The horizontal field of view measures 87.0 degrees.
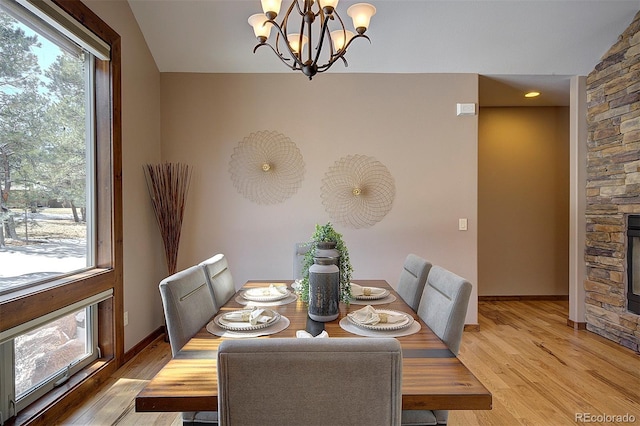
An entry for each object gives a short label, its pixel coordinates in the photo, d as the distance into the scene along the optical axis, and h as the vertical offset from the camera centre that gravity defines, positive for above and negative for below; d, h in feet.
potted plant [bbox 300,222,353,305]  5.49 -0.86
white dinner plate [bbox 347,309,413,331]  4.41 -1.54
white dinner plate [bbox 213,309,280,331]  4.43 -1.54
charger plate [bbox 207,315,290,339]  4.32 -1.60
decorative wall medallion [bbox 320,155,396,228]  10.87 +0.59
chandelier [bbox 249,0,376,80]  5.50 +3.25
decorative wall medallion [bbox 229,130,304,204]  10.85 +1.42
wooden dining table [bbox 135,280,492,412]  2.92 -1.61
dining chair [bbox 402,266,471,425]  4.15 -1.46
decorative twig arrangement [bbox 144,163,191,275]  10.05 +0.19
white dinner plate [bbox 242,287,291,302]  5.94 -1.55
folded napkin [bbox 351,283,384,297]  6.16 -1.53
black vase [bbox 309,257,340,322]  4.78 -1.13
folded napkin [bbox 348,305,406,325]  4.58 -1.50
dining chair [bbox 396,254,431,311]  6.11 -1.34
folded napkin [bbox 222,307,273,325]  4.59 -1.49
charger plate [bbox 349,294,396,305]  5.85 -1.62
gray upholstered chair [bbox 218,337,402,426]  2.46 -1.27
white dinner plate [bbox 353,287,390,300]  5.98 -1.55
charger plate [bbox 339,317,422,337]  4.31 -1.60
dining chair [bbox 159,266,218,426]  4.19 -1.43
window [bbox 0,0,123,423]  5.72 +0.13
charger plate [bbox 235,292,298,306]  5.81 -1.61
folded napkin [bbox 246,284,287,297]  6.19 -1.53
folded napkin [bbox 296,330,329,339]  3.94 -1.48
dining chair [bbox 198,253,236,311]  5.99 -1.32
